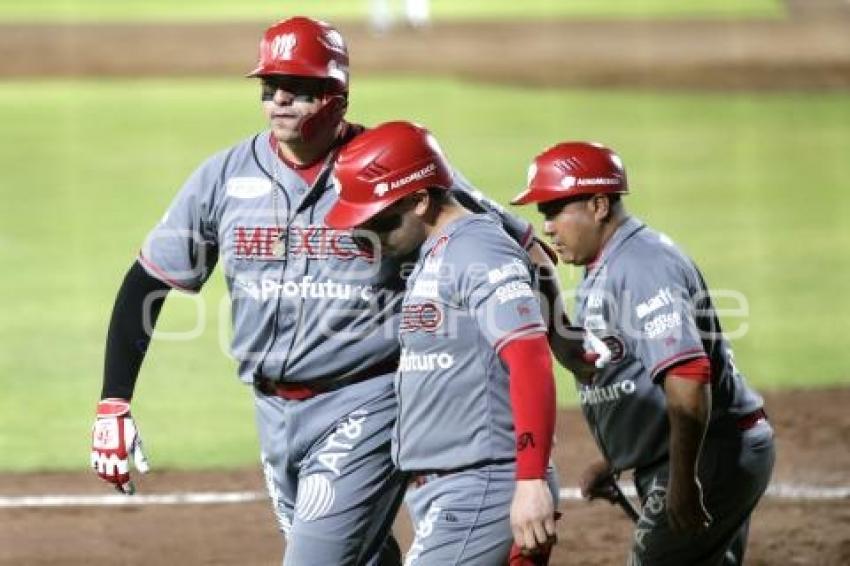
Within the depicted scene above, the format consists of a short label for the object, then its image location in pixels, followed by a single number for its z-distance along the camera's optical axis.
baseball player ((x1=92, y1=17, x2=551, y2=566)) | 11.00
